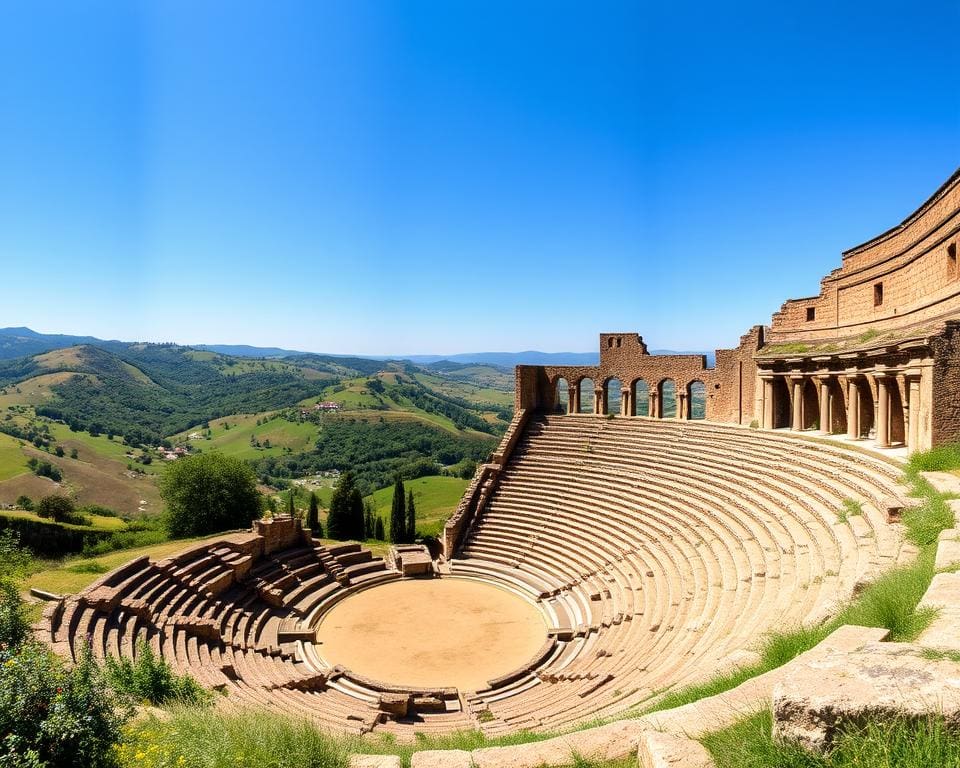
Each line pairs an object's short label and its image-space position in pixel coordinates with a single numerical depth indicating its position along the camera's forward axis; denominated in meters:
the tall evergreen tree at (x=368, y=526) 39.69
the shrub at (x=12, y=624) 11.30
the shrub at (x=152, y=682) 10.88
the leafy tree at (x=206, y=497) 31.64
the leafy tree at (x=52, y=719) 5.57
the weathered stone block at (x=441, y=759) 5.86
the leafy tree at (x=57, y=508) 31.28
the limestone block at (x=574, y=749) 5.60
